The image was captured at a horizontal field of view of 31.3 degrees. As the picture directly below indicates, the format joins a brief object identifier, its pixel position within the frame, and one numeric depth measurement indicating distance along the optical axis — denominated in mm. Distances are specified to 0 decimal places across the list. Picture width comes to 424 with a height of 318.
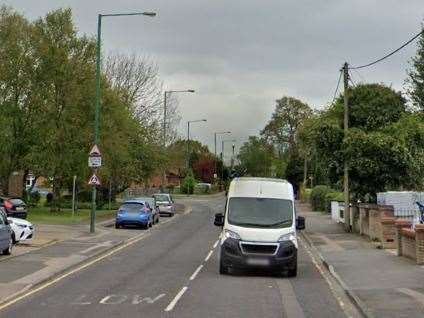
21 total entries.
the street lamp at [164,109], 61312
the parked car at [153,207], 42222
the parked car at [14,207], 35688
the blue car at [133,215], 38500
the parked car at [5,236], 22094
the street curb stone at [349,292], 12820
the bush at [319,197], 60612
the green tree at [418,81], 53844
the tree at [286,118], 119875
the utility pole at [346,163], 35188
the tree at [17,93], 44406
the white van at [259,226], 18578
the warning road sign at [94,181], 32625
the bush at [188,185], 105500
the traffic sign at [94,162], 32438
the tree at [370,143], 33844
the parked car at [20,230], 26266
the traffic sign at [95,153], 32406
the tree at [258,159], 131375
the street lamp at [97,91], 32688
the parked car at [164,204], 52156
